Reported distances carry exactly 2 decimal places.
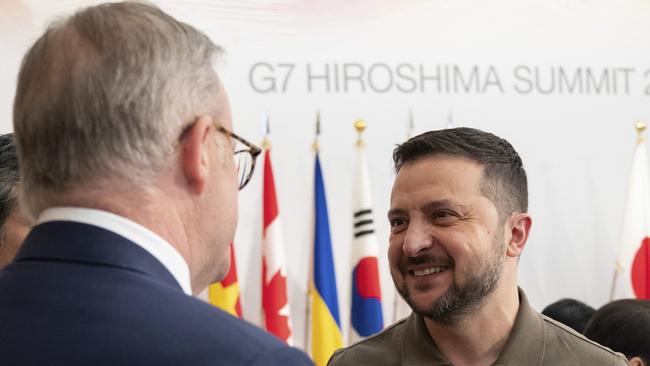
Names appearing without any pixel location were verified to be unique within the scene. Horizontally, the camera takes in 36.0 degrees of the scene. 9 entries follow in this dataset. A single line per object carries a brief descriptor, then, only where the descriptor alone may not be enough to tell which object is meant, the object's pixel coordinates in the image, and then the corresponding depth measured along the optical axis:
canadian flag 5.62
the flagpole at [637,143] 6.26
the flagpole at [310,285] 5.82
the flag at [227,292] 5.54
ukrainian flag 5.72
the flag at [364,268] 5.62
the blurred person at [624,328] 3.07
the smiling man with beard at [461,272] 2.45
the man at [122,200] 1.18
